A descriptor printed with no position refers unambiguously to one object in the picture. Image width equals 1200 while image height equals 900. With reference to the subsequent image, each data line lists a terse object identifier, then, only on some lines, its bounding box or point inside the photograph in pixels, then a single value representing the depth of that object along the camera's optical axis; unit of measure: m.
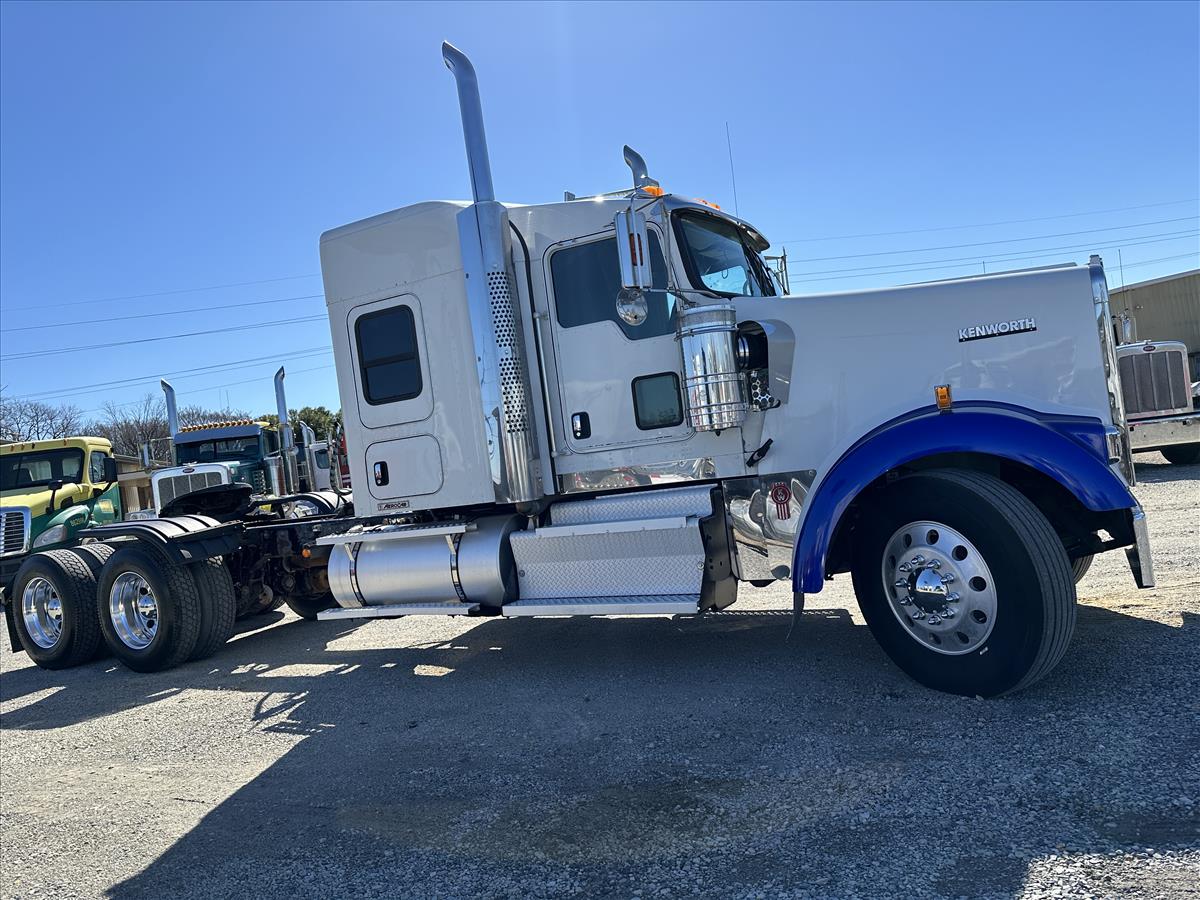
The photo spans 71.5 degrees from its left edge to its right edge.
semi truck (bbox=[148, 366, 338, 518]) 13.27
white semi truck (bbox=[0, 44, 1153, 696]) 4.00
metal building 18.42
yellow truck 11.70
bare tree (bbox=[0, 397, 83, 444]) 44.59
